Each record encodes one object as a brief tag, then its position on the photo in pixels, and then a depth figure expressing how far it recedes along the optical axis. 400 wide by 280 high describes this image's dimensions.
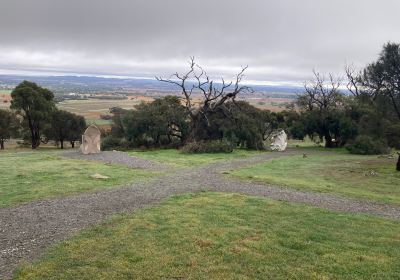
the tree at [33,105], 43.03
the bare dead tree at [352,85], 49.31
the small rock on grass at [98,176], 19.19
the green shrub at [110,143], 40.34
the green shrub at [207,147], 34.09
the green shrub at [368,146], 36.38
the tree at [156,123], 38.56
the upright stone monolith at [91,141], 29.80
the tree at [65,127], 50.50
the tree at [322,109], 43.19
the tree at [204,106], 39.09
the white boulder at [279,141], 40.31
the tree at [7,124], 50.78
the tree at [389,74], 28.36
